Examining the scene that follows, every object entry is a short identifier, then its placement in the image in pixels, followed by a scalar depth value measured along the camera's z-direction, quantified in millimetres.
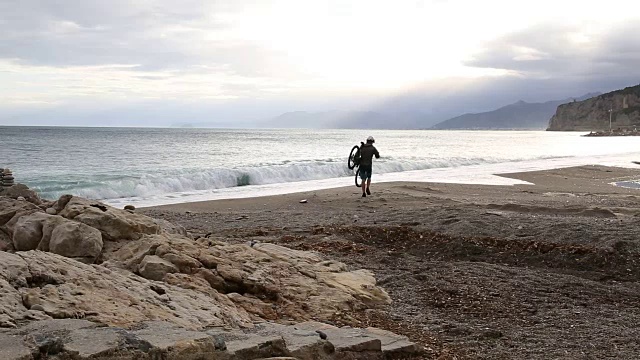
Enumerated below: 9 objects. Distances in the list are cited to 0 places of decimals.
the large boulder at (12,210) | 6754
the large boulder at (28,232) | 6227
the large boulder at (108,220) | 6552
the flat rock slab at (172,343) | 3424
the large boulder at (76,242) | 5879
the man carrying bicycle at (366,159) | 17562
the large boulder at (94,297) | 4102
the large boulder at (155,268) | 5773
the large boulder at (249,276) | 5914
